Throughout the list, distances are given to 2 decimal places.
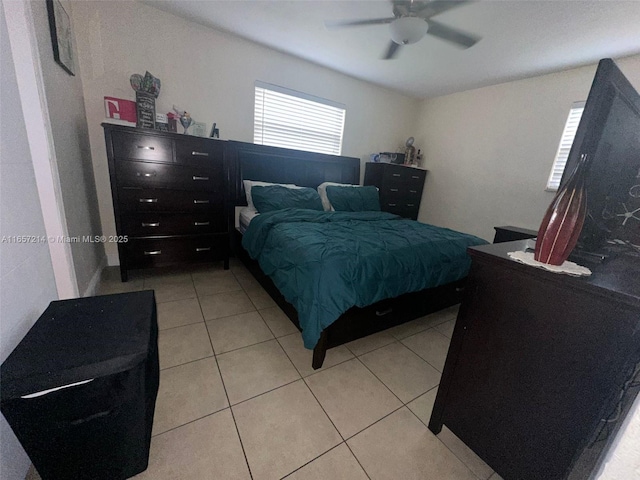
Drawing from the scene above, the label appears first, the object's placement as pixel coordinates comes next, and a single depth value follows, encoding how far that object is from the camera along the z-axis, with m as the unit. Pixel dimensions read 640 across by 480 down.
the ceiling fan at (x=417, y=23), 1.55
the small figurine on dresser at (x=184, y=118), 2.41
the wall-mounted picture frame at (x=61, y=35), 1.49
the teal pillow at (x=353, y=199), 2.91
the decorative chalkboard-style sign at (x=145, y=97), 2.15
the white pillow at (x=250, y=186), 2.65
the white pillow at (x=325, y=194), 2.96
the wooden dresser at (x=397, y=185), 3.57
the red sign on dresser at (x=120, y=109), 2.07
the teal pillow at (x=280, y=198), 2.47
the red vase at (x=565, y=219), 0.76
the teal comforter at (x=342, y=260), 1.32
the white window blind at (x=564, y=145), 2.56
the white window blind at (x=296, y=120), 2.94
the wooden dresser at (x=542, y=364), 0.68
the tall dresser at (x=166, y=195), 2.04
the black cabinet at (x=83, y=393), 0.67
